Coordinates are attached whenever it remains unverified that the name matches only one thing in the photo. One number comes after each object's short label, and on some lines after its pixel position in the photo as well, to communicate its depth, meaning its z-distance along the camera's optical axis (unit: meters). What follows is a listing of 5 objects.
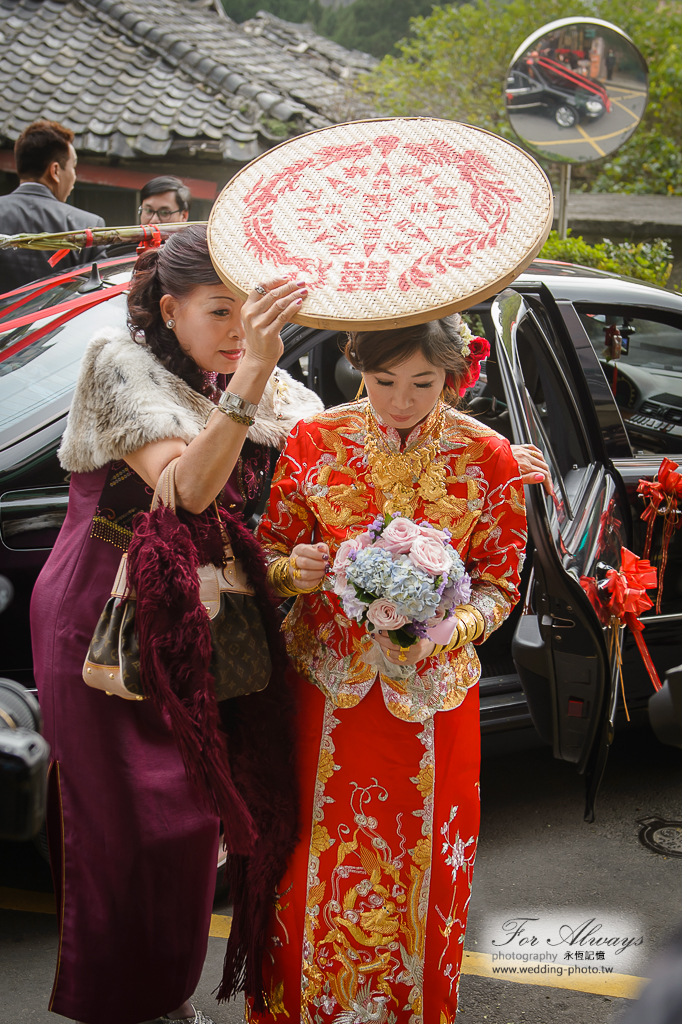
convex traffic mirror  5.93
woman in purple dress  1.79
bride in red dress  1.85
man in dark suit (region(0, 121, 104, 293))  4.93
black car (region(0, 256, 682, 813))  2.50
